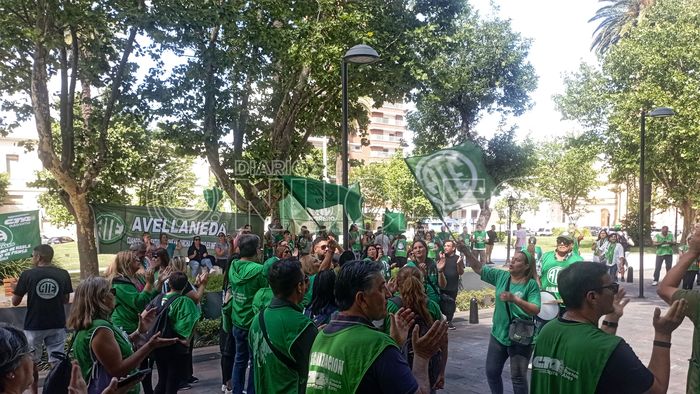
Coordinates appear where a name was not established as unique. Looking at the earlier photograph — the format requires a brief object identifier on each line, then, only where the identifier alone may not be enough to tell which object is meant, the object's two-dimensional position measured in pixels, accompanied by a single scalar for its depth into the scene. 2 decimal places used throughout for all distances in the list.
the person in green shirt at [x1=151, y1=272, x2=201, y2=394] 5.14
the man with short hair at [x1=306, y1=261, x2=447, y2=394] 2.31
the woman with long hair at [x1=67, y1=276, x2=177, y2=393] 3.32
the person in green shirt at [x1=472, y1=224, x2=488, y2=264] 20.20
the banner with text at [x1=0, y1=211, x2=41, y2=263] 12.30
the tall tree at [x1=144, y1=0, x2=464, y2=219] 13.28
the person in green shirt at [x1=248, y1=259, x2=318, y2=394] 3.30
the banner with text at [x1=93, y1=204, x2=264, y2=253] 14.66
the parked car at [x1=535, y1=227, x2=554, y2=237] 68.83
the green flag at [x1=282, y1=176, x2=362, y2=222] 12.12
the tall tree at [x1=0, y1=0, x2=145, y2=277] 11.43
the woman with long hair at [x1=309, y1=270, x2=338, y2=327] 4.39
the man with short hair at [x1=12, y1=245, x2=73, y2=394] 5.98
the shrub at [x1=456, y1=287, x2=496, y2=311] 12.45
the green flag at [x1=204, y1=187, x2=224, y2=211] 17.05
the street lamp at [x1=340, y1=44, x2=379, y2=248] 9.83
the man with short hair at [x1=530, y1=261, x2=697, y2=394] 2.47
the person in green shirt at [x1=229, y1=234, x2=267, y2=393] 5.62
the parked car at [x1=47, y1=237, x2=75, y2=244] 49.18
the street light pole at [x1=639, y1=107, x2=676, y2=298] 13.37
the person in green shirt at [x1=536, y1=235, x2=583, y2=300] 6.84
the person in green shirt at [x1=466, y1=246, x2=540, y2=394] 5.18
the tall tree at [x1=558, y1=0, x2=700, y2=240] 26.50
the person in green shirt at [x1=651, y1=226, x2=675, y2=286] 15.38
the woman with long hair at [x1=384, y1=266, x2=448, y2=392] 3.91
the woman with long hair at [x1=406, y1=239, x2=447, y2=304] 6.27
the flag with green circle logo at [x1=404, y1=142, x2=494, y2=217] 6.73
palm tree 36.09
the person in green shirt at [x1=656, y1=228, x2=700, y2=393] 3.04
